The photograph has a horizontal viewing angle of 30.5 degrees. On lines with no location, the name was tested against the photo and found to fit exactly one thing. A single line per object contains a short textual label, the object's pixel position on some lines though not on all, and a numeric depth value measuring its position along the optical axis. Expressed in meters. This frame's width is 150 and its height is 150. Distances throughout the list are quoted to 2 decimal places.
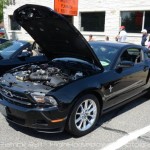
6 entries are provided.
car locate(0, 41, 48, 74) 6.64
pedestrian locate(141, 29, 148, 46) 12.50
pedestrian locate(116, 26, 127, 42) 12.95
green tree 19.11
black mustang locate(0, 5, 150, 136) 3.93
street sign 14.97
